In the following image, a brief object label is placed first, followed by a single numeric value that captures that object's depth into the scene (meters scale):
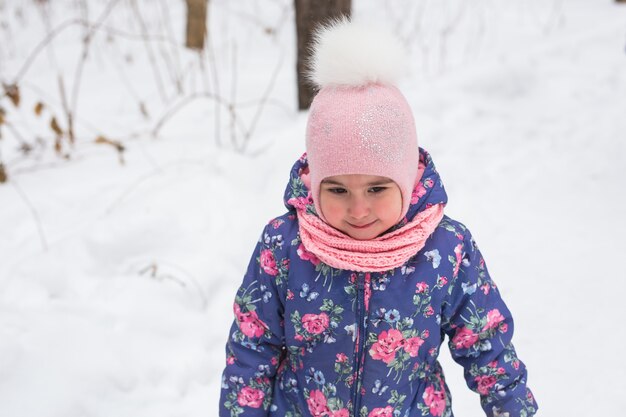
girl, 1.16
